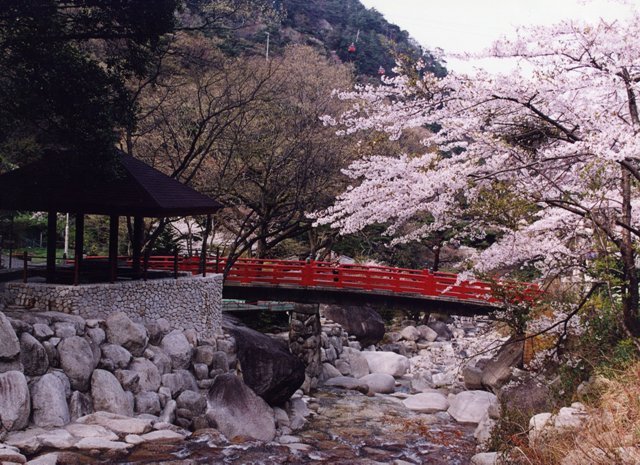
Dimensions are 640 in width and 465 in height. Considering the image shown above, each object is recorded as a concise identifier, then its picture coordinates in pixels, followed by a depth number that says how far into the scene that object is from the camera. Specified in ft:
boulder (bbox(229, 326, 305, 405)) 52.03
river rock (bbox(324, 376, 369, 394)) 65.41
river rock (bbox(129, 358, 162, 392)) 42.52
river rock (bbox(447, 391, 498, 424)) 54.60
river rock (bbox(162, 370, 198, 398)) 45.06
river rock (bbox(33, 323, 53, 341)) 38.58
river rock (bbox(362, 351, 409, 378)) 72.68
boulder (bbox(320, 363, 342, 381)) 69.82
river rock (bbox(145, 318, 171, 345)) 47.19
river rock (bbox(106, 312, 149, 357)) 43.27
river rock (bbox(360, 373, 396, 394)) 65.82
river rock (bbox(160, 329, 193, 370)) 47.33
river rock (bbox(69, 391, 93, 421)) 37.20
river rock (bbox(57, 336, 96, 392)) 38.70
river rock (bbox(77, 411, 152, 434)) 36.55
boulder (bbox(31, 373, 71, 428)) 35.22
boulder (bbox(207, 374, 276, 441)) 43.76
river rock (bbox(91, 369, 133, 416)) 39.04
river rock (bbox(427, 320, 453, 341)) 93.20
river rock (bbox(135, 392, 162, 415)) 41.29
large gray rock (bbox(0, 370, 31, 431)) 33.47
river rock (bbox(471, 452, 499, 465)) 30.66
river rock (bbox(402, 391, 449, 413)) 58.49
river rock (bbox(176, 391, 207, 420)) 44.16
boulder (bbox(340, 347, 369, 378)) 72.69
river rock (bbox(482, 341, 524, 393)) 55.31
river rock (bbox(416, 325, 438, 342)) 89.97
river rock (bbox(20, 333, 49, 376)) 36.86
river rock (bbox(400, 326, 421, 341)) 87.79
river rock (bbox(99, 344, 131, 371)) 41.37
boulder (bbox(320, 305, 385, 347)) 83.92
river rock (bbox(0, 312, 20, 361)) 35.55
